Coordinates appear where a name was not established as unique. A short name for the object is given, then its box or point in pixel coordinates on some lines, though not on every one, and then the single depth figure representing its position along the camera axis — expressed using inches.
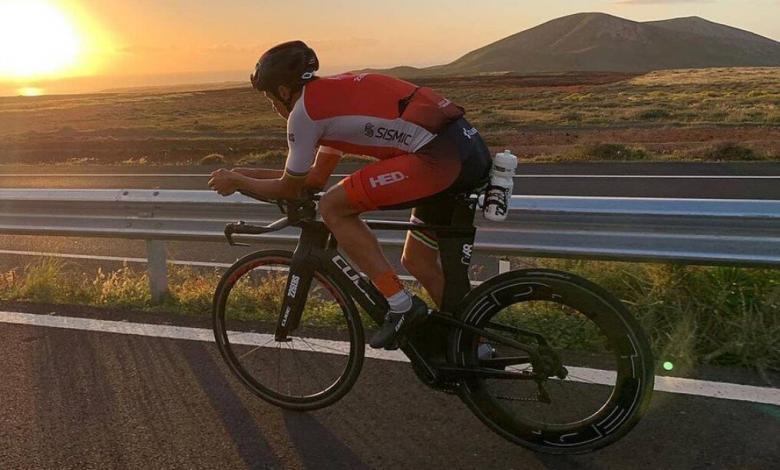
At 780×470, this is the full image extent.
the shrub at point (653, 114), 1387.8
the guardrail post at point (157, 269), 205.3
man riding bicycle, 114.0
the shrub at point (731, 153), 665.6
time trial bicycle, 111.0
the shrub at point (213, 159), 897.6
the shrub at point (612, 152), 711.9
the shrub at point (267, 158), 843.4
